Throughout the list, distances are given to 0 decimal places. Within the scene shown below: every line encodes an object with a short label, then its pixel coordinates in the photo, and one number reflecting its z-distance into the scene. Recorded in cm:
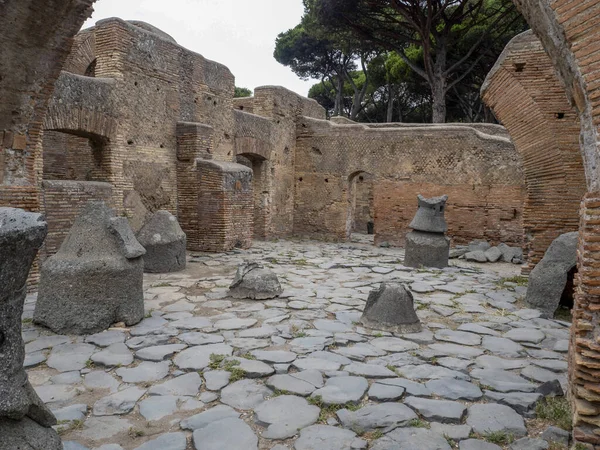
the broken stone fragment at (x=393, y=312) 500
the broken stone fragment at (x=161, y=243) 779
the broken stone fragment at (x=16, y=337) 172
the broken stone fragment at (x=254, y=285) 618
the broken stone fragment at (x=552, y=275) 580
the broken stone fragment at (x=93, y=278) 452
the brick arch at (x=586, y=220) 270
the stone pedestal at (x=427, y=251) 916
